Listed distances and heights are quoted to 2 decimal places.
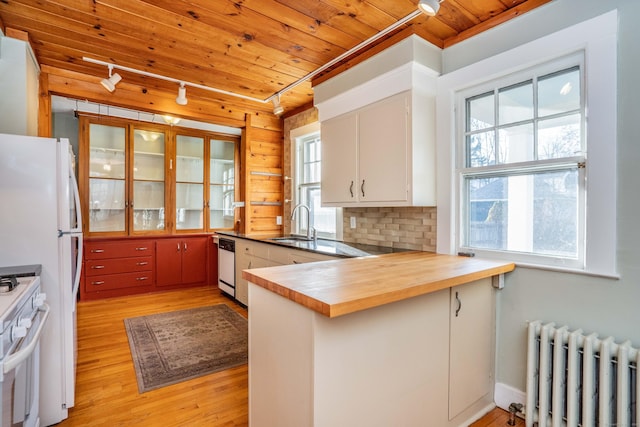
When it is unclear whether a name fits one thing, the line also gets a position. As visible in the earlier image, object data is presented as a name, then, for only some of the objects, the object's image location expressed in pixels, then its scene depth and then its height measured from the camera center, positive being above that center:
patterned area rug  2.40 -1.21
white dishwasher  4.08 -0.75
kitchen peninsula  1.24 -0.60
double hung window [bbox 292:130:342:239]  3.83 +0.31
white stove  1.15 -0.54
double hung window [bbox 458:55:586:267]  1.80 +0.29
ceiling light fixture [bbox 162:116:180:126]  4.55 +1.29
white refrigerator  1.78 -0.15
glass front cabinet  4.30 +0.47
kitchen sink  3.51 -0.33
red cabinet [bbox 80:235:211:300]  4.15 -0.77
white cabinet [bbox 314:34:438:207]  2.30 +0.63
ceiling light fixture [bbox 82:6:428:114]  2.15 +1.30
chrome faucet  3.54 -0.28
